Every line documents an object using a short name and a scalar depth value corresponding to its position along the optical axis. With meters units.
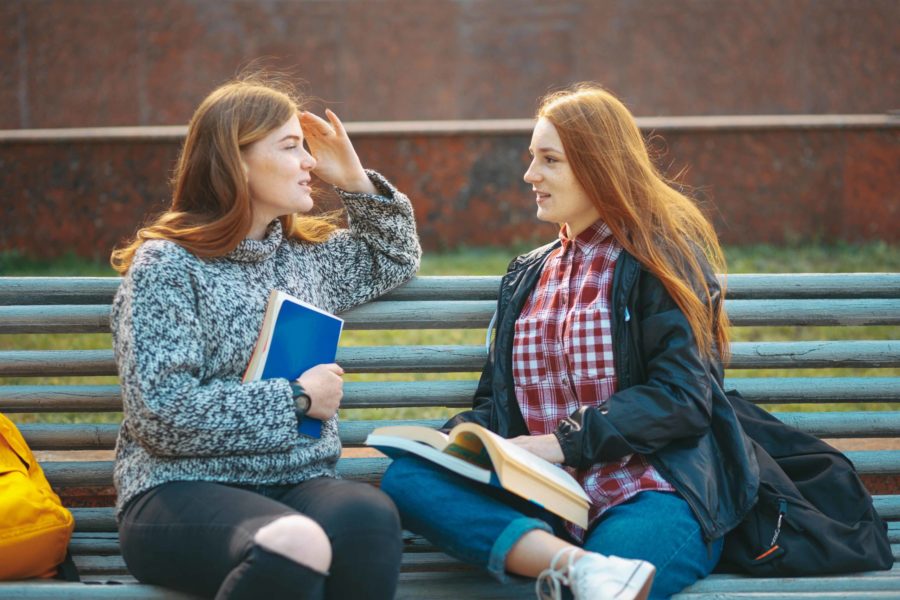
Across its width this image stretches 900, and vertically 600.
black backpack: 2.68
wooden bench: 3.12
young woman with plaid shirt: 2.54
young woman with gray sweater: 2.38
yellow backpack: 2.64
